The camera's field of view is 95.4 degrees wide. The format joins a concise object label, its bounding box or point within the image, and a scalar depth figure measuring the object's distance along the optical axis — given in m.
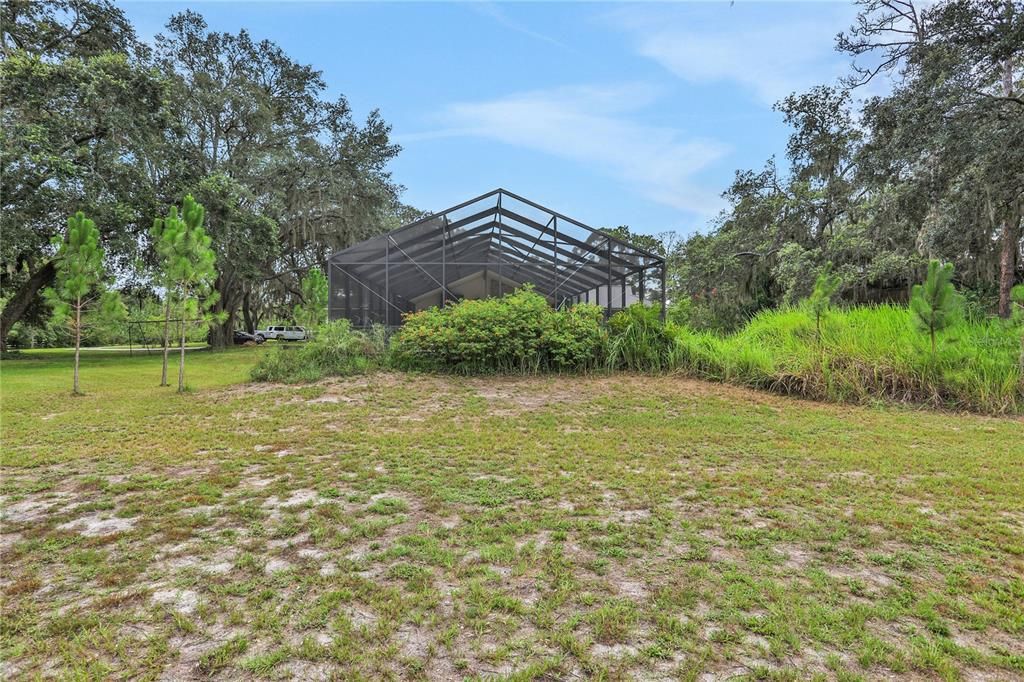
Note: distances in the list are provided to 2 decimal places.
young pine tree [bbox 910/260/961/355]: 6.10
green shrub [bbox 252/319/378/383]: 8.53
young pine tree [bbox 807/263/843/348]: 7.44
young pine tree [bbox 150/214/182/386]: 7.96
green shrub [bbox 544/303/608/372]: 8.67
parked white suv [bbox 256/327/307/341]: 29.16
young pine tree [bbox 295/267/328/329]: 20.25
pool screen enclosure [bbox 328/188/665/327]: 11.29
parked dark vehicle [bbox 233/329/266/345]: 25.81
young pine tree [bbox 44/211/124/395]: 8.05
